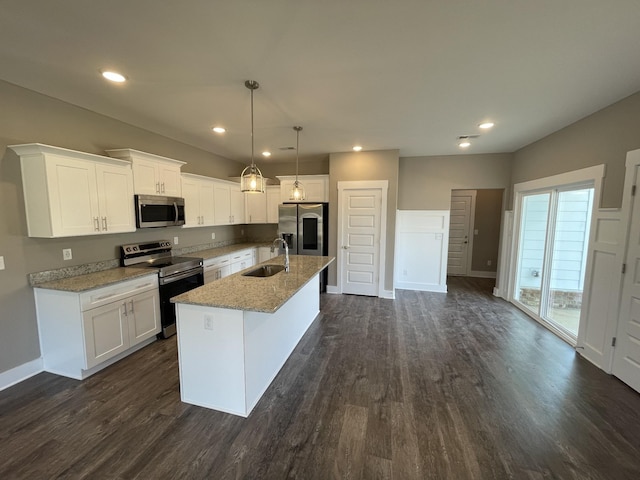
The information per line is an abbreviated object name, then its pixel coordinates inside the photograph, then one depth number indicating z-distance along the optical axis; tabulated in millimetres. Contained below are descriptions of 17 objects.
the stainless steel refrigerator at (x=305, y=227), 5086
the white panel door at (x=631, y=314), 2412
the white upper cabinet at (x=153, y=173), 3090
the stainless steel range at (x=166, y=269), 3217
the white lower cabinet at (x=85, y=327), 2414
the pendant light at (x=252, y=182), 2420
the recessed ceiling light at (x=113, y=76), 2146
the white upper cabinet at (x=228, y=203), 4738
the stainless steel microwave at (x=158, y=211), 3207
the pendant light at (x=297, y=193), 3254
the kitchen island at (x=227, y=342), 2004
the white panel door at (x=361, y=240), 4891
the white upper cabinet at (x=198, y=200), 4043
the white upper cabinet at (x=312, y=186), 5129
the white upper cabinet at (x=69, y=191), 2354
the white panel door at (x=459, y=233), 6555
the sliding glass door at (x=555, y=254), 3330
